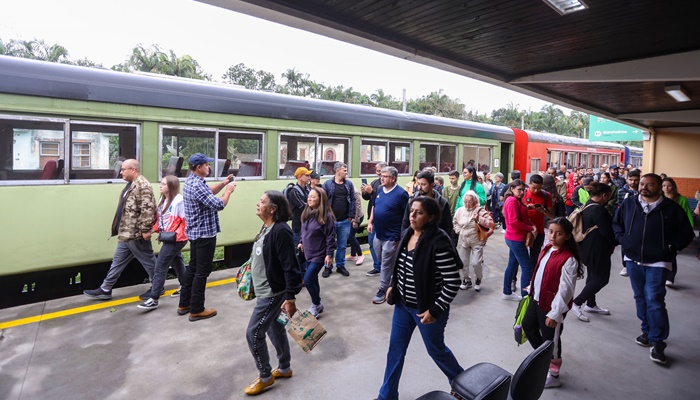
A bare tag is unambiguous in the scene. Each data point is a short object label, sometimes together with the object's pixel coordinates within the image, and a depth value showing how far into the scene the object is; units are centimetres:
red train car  1435
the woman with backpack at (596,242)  479
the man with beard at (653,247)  405
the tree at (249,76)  4459
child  338
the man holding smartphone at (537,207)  563
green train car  492
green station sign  1706
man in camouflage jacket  517
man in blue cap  470
